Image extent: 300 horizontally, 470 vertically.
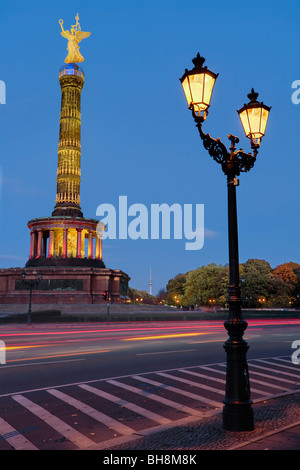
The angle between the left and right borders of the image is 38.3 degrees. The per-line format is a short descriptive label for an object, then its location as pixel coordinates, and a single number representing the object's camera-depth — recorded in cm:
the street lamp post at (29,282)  3609
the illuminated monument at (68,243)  6806
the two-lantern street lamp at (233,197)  701
